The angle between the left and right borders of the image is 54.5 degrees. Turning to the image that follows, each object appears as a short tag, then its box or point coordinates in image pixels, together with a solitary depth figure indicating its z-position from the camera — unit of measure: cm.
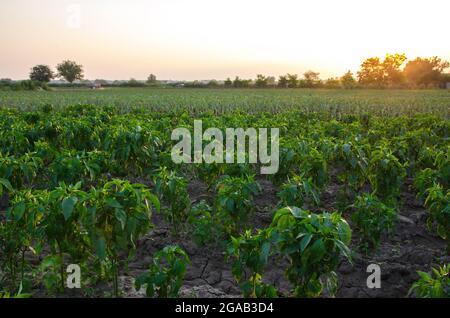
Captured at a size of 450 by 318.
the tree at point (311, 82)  7831
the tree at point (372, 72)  10329
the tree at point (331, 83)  7762
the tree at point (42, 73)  10725
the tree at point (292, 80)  7774
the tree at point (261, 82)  8016
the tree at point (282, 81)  7914
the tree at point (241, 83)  7999
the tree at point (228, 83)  8074
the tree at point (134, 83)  8519
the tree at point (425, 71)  8521
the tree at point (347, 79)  7428
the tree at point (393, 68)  9856
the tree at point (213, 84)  8000
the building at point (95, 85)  8537
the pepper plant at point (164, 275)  369
